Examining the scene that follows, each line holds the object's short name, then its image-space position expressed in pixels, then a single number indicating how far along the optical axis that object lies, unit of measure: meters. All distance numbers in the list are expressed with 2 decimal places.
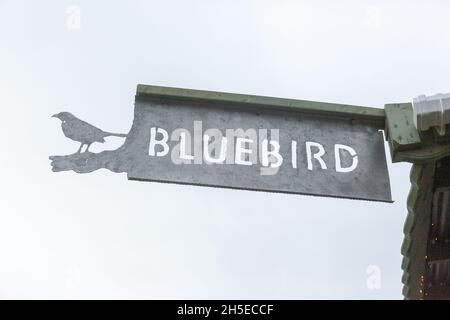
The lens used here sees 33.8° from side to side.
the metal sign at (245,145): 6.43
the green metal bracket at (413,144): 6.57
